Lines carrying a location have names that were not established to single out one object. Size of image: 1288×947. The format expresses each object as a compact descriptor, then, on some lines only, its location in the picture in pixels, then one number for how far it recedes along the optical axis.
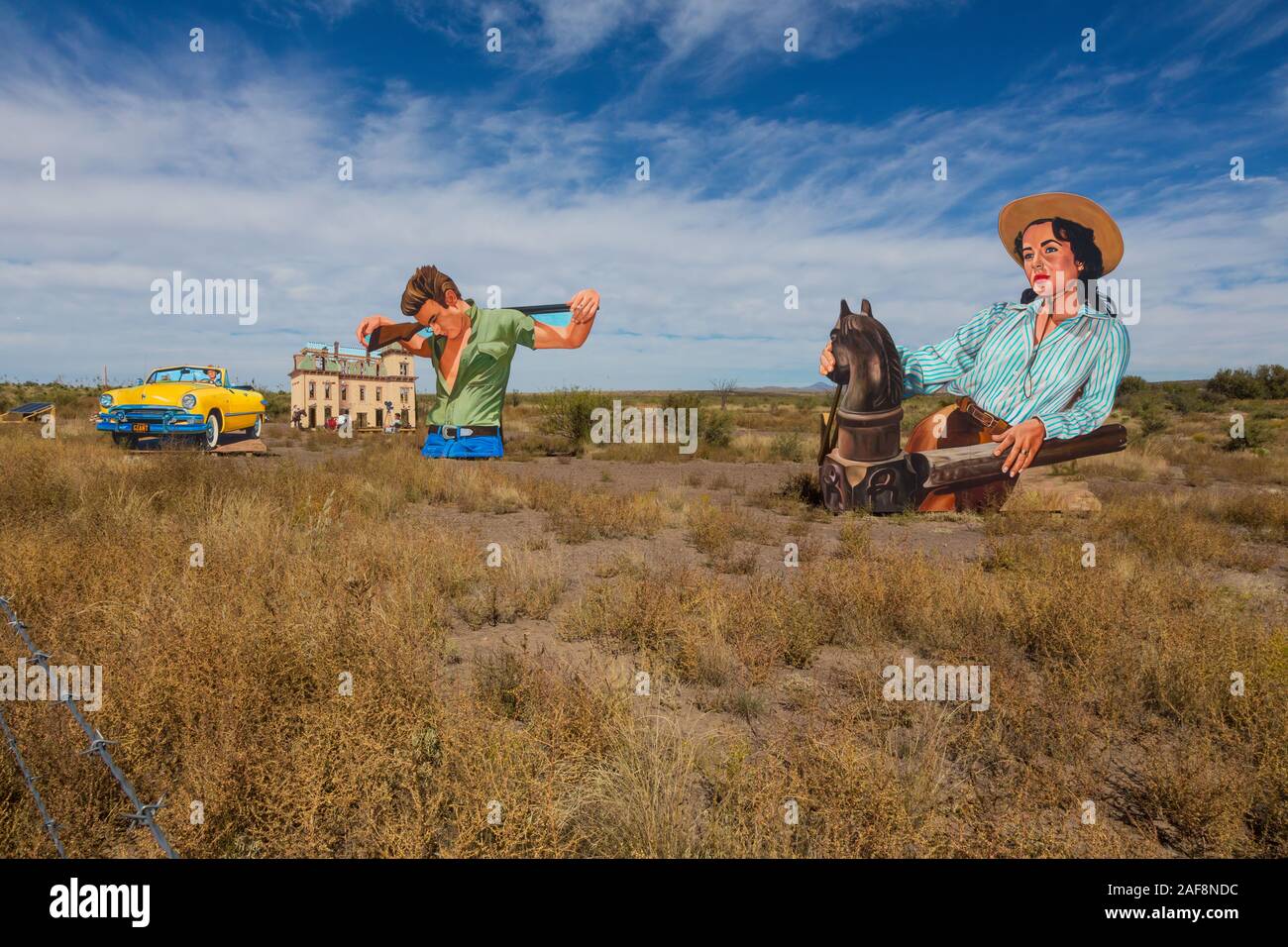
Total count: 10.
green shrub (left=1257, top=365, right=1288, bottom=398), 35.53
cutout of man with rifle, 17.50
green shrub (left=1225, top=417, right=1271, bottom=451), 20.67
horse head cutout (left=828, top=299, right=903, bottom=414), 11.20
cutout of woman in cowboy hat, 10.95
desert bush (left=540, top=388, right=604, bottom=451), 22.94
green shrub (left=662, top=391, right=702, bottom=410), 25.42
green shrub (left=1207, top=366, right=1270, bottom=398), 35.66
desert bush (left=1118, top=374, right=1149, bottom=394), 41.28
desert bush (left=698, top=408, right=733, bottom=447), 24.00
